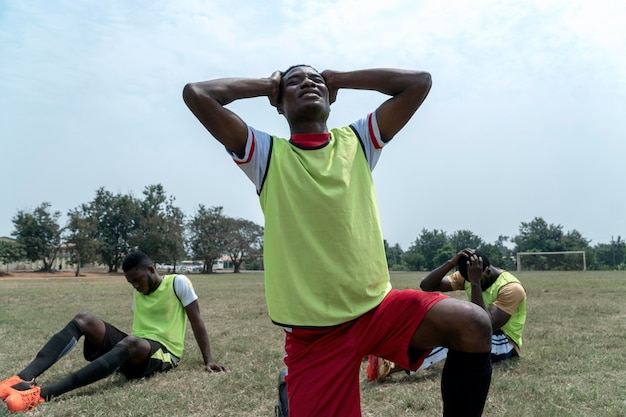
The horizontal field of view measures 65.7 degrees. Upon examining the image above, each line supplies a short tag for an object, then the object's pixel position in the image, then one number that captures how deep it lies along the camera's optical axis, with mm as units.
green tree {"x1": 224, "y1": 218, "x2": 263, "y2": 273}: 69875
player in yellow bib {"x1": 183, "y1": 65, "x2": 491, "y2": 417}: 2184
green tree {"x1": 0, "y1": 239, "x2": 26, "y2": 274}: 54406
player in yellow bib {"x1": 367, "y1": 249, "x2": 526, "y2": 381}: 4602
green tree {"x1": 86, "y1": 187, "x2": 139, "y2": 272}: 63875
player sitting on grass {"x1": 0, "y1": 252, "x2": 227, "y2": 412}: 4293
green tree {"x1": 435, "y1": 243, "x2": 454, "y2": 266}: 79619
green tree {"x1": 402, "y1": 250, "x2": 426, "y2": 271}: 83562
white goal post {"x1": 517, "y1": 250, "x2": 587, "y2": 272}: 49197
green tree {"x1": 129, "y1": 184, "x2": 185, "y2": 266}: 61688
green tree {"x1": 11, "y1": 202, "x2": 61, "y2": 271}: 55938
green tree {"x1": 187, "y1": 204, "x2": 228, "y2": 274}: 67750
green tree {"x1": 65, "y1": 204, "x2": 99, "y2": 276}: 55750
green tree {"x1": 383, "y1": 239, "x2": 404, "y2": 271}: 94444
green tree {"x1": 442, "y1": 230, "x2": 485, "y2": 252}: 93569
